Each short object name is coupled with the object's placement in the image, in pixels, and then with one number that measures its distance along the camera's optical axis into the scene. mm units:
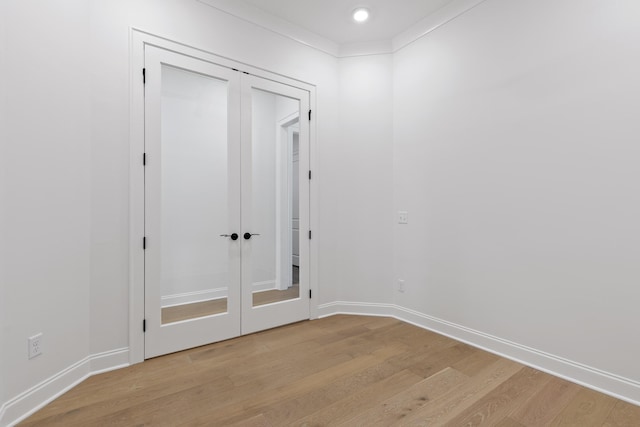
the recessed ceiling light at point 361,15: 2971
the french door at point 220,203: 2494
